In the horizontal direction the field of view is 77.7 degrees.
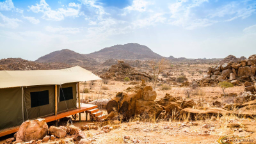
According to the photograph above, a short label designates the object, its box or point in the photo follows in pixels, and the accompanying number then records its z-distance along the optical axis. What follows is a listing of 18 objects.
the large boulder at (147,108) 7.48
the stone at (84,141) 4.23
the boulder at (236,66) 21.52
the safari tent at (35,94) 6.87
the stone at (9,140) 5.89
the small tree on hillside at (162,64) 18.50
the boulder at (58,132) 5.66
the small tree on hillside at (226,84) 17.83
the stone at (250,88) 10.88
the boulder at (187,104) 7.72
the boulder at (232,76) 20.78
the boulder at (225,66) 22.78
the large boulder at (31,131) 5.44
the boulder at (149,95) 7.97
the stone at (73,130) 5.84
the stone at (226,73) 21.88
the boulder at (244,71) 20.44
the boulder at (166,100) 7.89
